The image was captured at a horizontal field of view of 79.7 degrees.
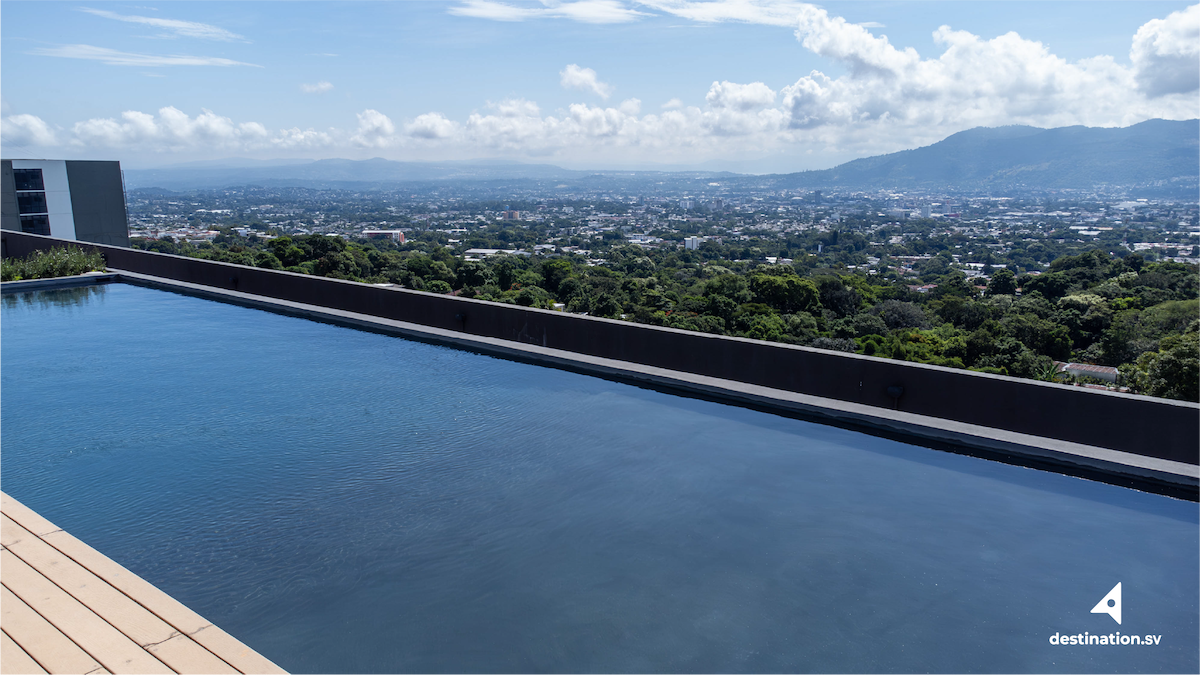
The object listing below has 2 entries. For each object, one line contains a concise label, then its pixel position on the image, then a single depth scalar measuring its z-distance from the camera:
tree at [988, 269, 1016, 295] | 55.91
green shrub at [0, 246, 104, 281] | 12.45
